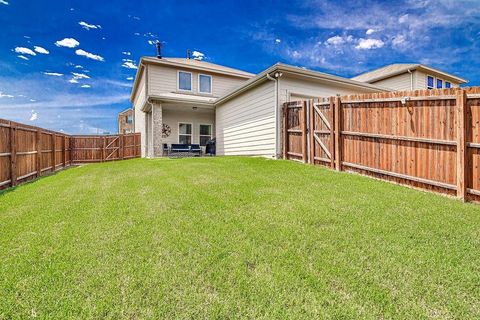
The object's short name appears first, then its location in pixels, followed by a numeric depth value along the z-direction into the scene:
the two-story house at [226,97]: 9.88
